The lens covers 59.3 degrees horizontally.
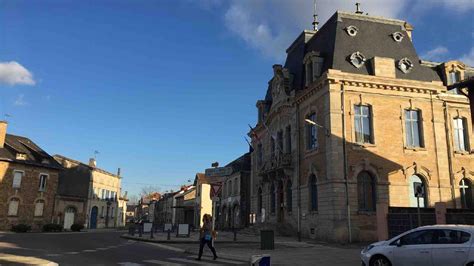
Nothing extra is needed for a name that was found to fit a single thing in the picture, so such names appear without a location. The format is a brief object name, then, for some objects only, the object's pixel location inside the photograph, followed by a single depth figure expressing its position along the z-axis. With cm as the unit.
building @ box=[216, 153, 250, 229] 4338
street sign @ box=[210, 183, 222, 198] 1677
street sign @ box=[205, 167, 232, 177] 1714
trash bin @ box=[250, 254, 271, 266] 838
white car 967
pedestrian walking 1471
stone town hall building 2470
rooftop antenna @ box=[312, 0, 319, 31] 3513
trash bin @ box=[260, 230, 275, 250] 1822
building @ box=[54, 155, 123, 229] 5050
